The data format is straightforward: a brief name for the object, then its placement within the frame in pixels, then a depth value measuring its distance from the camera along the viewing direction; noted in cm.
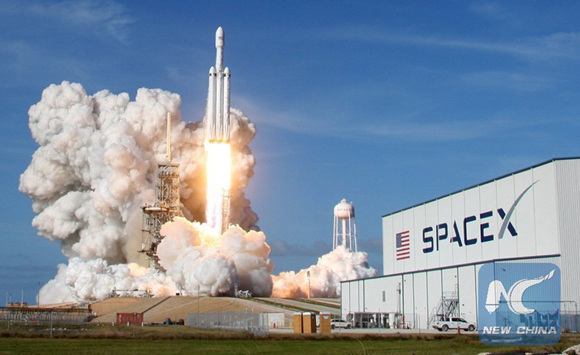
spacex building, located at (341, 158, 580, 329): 5703
